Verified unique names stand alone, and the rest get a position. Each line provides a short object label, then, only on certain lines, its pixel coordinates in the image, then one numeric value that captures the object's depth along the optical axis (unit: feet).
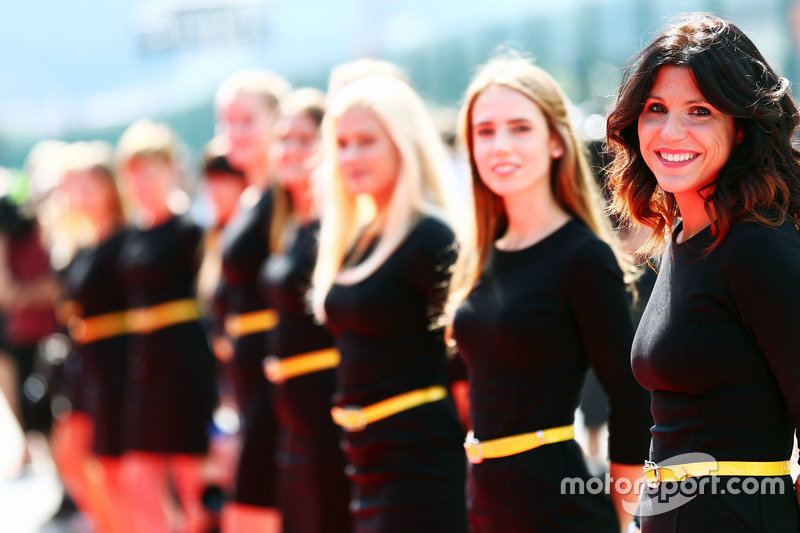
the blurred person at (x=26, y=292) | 49.14
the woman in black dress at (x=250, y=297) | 31.83
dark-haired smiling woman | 13.74
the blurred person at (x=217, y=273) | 37.52
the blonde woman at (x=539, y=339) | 18.52
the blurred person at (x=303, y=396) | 27.84
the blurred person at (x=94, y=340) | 41.01
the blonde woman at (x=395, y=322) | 22.93
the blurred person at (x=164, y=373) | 37.50
